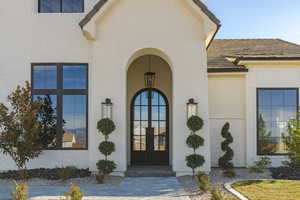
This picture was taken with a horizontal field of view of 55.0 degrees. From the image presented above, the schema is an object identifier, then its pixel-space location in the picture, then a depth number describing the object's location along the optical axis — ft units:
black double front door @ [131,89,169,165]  39.12
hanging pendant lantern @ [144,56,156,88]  37.55
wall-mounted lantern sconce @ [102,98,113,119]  32.03
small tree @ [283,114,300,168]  31.23
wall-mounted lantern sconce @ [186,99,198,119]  31.89
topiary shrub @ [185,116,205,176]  31.11
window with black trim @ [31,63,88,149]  34.44
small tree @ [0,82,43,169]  30.55
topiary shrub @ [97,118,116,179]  30.76
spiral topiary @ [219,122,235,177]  34.46
